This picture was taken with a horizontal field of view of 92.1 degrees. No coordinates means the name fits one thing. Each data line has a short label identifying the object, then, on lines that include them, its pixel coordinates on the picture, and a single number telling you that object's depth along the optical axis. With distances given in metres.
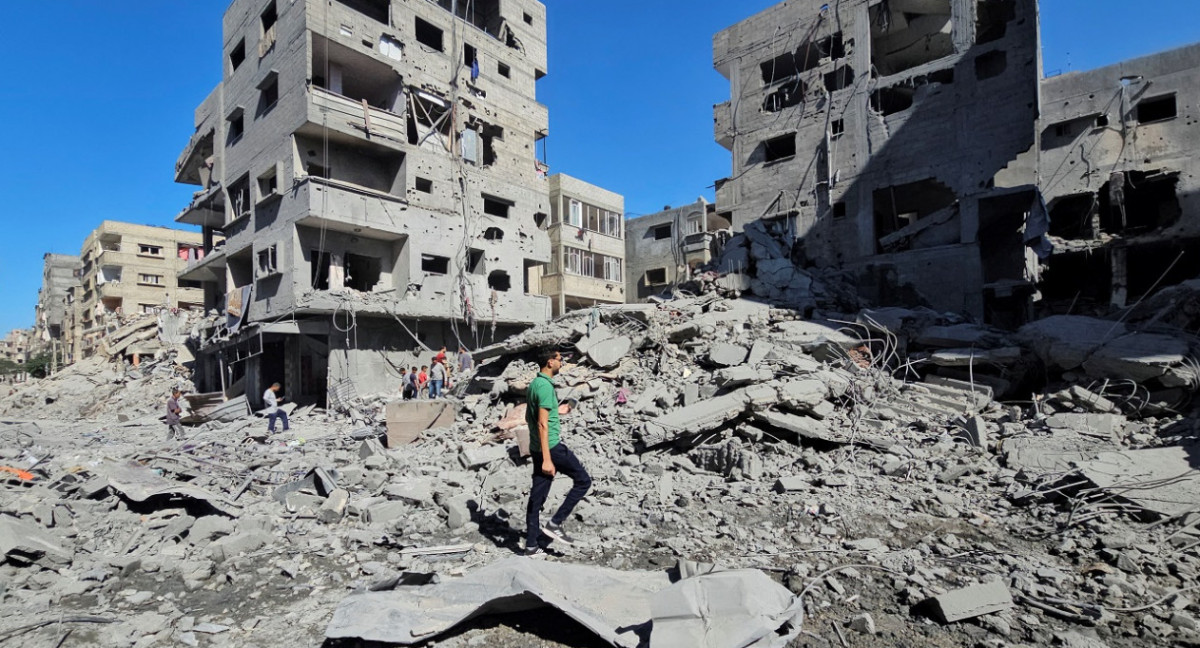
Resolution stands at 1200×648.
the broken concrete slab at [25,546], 4.79
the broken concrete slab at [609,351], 11.98
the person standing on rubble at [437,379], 16.03
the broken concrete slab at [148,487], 6.32
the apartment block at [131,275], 41.09
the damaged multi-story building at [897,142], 20.05
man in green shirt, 5.00
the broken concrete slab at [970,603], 3.64
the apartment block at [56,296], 52.03
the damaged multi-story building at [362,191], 18.70
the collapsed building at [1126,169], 18.45
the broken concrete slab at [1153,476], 5.17
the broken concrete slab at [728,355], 10.88
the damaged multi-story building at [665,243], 34.00
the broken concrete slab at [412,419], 10.35
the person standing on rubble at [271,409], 13.60
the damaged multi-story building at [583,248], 30.81
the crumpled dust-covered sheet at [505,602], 3.45
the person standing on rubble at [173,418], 14.28
